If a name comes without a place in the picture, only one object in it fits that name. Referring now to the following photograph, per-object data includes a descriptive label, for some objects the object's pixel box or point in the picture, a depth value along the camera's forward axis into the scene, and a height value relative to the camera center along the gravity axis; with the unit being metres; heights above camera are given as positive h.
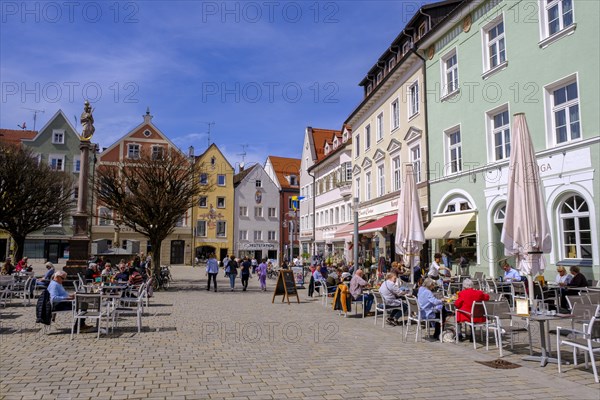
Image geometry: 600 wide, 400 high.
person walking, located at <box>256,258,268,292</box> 23.67 -0.94
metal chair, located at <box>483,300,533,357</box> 8.40 -1.03
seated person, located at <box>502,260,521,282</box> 14.69 -0.59
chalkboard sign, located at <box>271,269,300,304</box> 17.53 -1.05
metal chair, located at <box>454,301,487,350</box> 8.95 -1.08
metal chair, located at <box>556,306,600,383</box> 6.46 -1.21
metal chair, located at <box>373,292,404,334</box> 11.55 -1.20
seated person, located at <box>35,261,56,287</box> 15.05 -0.60
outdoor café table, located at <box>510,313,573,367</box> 7.37 -1.14
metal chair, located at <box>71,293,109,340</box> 9.95 -1.08
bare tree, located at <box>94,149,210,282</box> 21.94 +2.99
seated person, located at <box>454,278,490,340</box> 9.19 -0.86
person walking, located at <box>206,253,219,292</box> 22.73 -0.46
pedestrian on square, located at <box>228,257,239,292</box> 23.47 -0.76
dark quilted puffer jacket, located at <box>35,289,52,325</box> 10.07 -1.14
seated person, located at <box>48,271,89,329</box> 10.47 -0.89
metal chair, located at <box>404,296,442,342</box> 9.87 -1.23
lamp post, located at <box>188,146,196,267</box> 55.91 +1.43
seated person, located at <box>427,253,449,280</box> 15.76 -0.42
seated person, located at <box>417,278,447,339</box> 9.95 -0.97
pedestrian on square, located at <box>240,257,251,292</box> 23.20 -0.82
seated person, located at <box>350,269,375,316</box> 13.37 -0.90
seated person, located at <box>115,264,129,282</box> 17.05 -0.71
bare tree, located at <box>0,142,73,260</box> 26.39 +3.65
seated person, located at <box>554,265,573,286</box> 12.84 -0.56
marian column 21.45 +2.20
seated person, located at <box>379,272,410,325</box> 11.72 -0.92
